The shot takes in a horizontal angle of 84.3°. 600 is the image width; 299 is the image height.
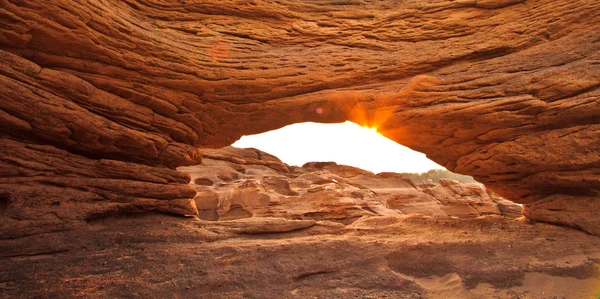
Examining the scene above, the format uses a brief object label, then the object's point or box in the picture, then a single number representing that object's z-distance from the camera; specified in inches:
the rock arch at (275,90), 275.6
